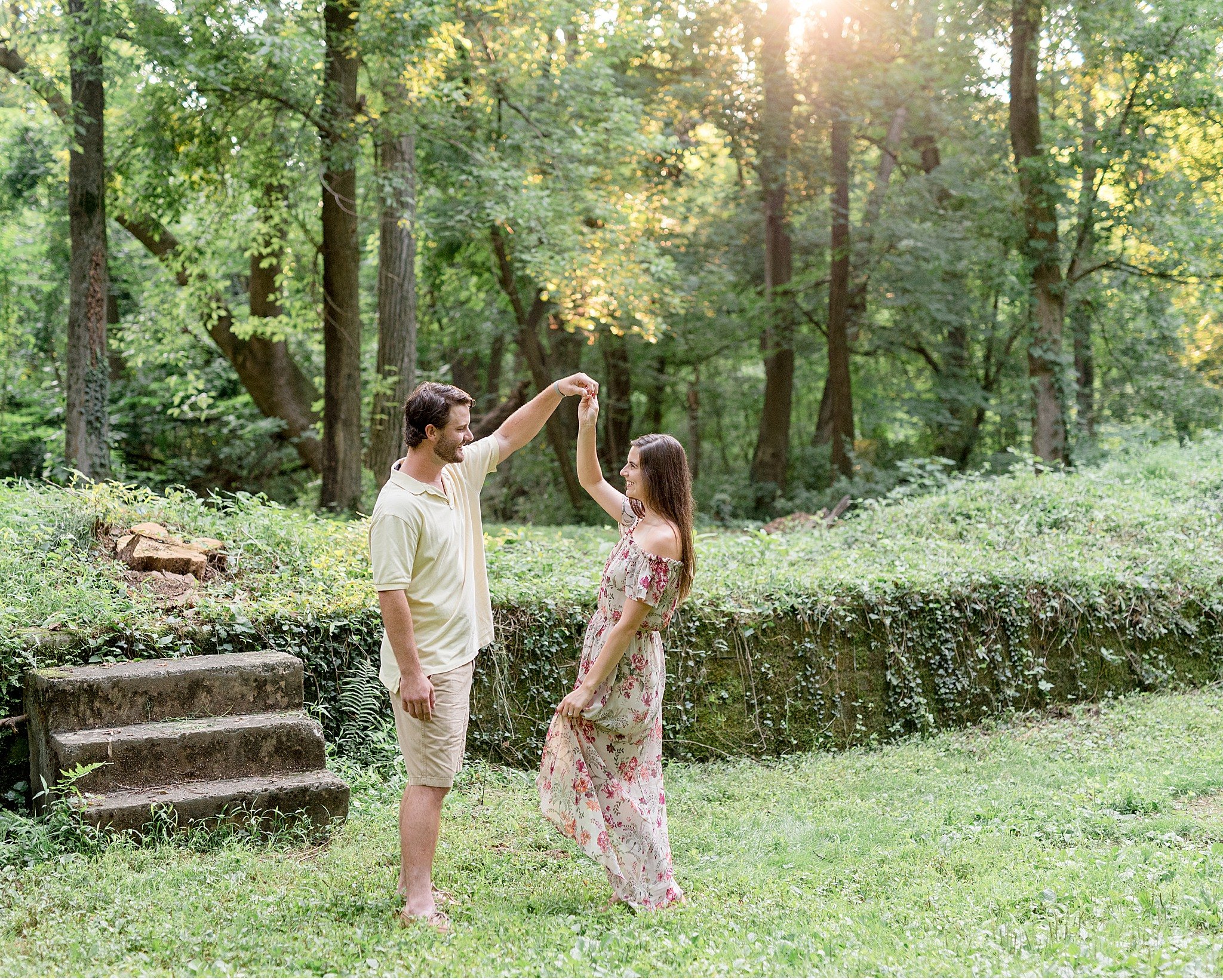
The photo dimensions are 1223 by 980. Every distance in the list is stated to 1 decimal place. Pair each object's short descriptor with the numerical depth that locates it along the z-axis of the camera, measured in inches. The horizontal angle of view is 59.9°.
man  150.6
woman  163.0
